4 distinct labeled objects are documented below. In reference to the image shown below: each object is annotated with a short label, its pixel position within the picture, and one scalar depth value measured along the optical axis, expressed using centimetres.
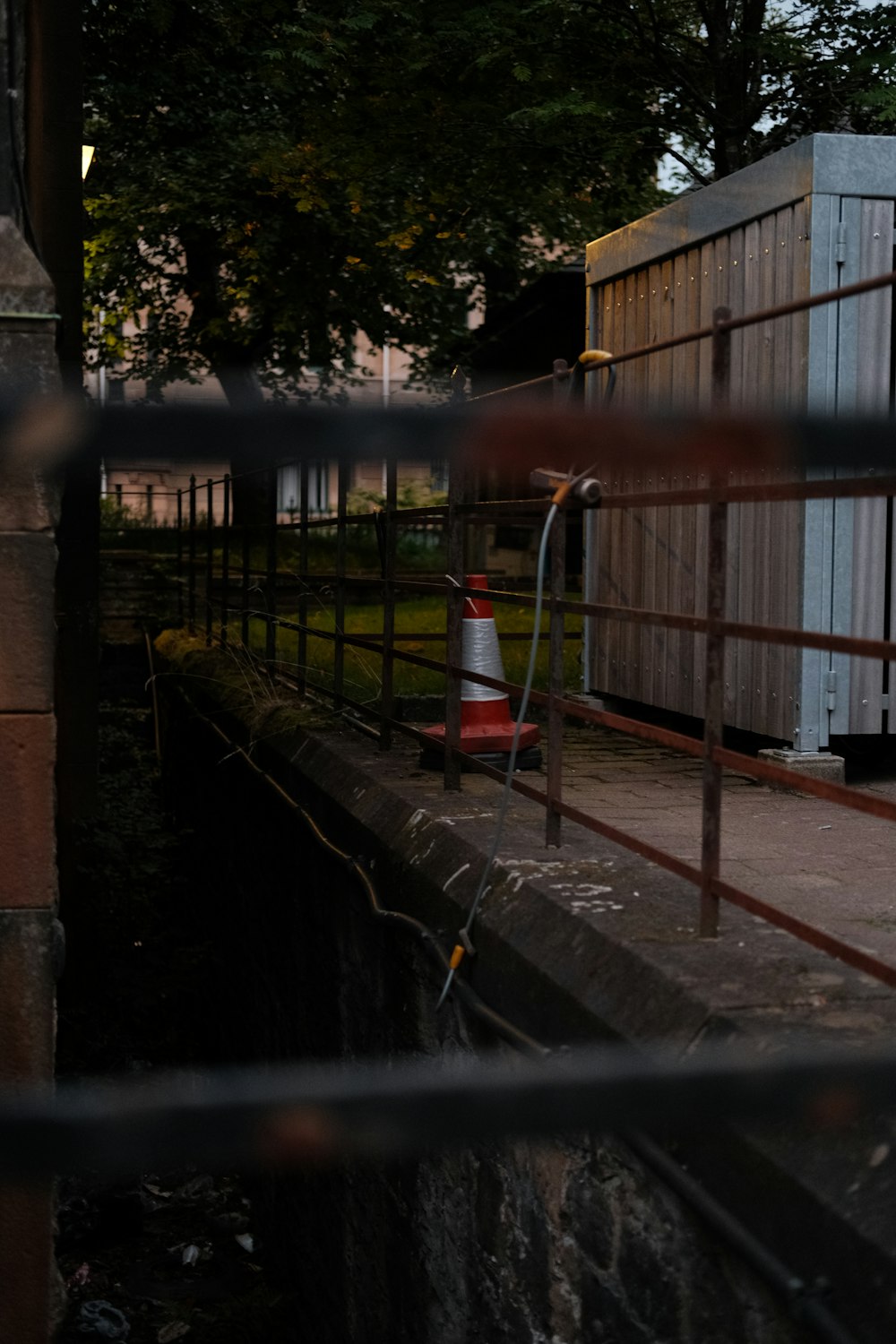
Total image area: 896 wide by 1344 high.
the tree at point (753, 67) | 981
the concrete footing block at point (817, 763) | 543
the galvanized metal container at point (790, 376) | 532
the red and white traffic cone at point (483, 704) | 543
